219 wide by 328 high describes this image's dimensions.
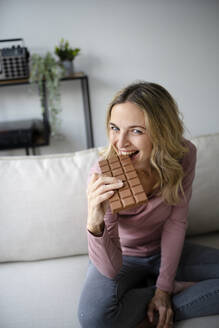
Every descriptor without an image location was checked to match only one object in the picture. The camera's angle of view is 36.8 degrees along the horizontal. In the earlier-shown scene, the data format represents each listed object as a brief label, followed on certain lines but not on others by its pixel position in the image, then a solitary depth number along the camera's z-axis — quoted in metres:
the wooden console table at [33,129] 3.11
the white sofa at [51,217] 1.44
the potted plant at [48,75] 3.18
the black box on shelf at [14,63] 3.08
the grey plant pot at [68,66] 3.27
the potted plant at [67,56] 3.27
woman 1.15
